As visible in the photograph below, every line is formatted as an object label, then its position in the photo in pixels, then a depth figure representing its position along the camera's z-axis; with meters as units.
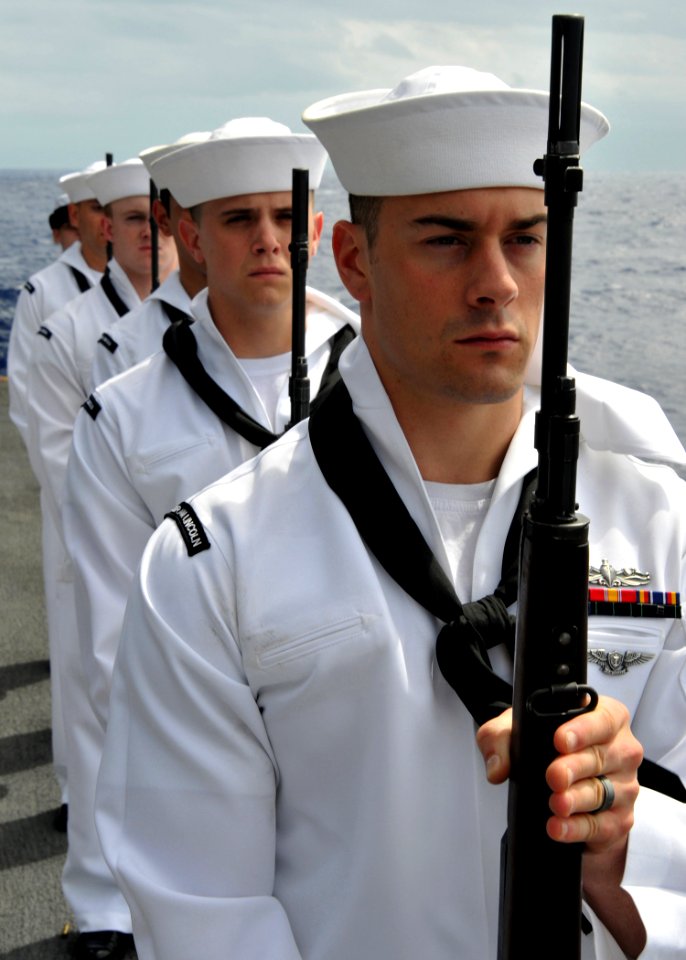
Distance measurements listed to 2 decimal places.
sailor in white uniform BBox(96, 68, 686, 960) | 1.85
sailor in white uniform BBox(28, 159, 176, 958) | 3.91
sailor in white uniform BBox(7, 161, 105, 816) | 6.55
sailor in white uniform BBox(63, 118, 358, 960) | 3.23
